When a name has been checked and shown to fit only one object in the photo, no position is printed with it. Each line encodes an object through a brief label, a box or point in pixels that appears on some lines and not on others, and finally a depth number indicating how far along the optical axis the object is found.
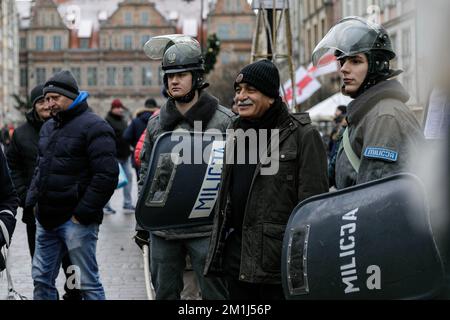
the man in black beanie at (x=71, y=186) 6.00
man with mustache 4.25
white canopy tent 25.23
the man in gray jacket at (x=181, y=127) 5.17
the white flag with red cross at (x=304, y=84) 20.27
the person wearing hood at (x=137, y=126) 13.09
